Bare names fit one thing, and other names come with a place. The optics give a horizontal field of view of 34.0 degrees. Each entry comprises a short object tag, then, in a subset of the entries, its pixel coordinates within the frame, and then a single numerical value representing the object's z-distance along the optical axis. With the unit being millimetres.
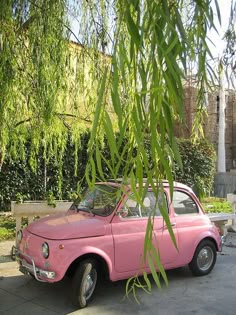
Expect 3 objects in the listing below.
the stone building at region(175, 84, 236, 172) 25844
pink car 5055
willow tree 1543
